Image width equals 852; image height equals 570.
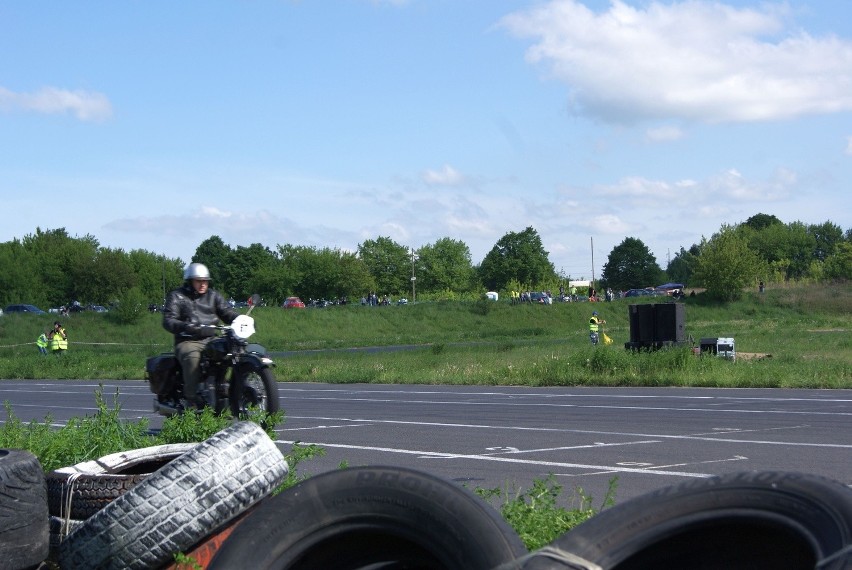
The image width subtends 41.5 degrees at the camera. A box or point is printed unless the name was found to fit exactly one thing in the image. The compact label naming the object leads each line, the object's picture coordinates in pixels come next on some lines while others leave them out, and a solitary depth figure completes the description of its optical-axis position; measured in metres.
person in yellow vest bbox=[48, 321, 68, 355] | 44.81
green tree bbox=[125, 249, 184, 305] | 131.00
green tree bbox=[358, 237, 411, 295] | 146.12
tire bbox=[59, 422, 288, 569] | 4.87
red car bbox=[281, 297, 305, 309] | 99.40
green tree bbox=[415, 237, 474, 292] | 148.50
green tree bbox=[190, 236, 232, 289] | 142.25
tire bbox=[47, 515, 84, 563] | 5.43
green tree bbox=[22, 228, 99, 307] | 112.38
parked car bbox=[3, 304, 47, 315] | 84.17
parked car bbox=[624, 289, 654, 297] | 123.53
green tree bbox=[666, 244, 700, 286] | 178.60
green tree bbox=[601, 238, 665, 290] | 161.62
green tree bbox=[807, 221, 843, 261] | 169.25
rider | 12.06
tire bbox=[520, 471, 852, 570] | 3.49
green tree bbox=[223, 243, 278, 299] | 134.75
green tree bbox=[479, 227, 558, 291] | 142.12
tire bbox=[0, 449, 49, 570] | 4.92
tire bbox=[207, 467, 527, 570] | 3.86
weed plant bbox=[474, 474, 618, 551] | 5.26
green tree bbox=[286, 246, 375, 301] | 123.75
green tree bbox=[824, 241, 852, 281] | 107.25
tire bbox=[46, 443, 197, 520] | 5.54
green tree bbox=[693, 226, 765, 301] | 89.50
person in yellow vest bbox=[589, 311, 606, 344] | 46.85
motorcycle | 11.65
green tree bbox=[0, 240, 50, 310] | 103.19
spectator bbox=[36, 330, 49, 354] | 47.28
